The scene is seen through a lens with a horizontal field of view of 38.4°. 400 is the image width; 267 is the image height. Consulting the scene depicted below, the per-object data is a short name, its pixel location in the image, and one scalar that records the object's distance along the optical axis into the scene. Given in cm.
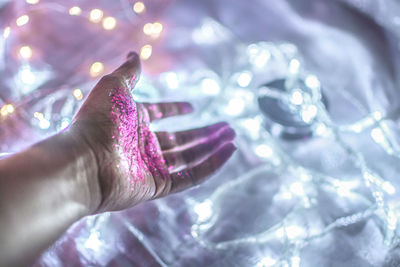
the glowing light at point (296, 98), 62
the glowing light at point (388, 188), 57
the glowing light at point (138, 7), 72
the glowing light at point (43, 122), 58
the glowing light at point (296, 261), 52
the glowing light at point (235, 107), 63
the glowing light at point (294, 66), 65
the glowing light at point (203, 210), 55
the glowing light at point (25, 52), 65
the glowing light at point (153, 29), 70
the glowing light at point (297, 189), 57
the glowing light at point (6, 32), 62
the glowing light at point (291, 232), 54
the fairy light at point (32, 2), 66
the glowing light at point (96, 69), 65
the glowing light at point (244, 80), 66
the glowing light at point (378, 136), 61
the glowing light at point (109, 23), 70
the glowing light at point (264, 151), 60
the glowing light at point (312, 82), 64
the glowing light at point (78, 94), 60
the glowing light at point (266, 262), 52
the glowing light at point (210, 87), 65
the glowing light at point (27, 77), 63
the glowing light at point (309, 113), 61
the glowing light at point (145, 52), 67
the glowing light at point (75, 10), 66
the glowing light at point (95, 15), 68
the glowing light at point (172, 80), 65
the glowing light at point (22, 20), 63
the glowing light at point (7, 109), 60
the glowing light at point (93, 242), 52
